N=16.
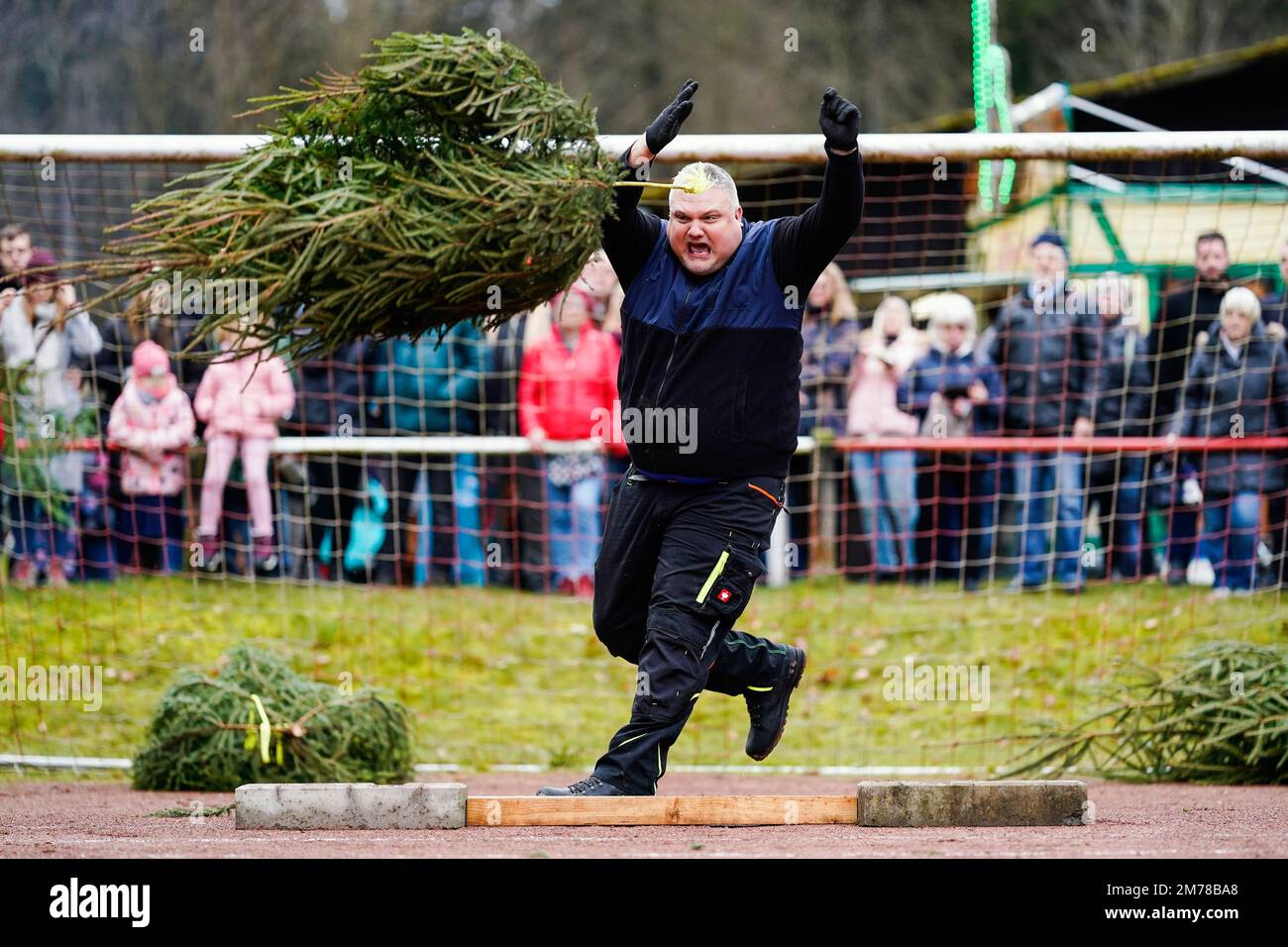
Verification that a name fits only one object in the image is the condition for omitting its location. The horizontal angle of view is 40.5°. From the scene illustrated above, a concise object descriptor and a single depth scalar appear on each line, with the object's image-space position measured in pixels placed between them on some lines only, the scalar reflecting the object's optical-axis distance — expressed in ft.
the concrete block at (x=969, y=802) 19.03
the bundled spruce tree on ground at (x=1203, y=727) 24.38
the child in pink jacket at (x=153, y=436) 33.76
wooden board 18.75
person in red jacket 34.60
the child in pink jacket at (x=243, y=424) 34.65
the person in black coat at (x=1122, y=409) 35.88
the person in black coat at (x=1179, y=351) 33.91
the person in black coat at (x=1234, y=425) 34.01
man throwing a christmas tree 19.52
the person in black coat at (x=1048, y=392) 35.58
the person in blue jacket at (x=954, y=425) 36.50
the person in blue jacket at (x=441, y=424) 36.04
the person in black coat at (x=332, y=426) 36.04
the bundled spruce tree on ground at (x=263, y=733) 24.27
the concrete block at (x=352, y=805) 18.89
